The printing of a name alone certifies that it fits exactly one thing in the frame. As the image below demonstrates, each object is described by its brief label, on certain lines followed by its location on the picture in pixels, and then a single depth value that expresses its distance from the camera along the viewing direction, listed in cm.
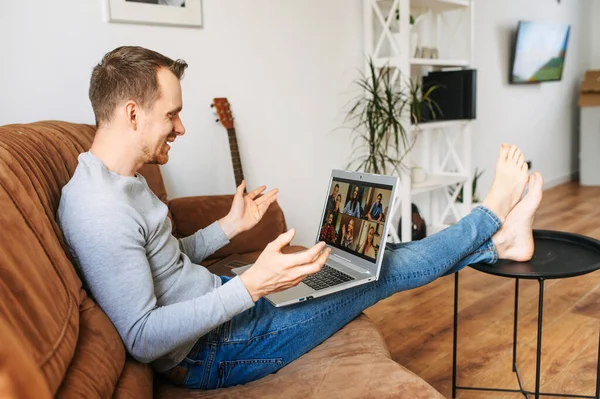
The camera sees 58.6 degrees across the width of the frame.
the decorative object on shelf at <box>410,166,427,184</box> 344
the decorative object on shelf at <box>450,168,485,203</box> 394
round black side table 141
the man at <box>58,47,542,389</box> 104
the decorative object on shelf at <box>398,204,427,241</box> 343
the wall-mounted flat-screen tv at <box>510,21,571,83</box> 461
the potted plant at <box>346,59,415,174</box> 295
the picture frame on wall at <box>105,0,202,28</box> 208
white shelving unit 304
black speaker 335
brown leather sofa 77
